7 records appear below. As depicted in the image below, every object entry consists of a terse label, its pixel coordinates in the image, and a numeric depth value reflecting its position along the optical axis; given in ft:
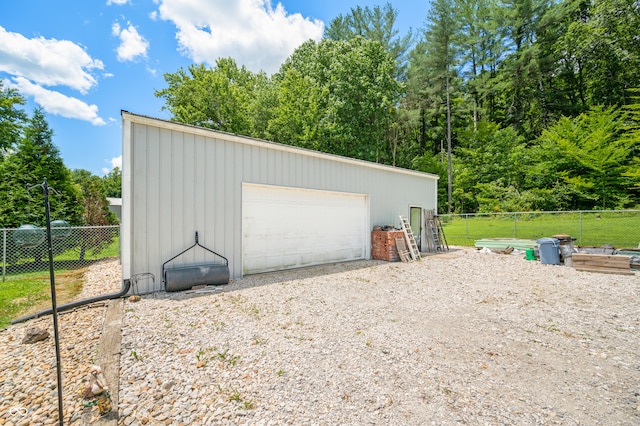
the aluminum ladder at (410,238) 30.38
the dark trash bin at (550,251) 27.96
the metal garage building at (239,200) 16.48
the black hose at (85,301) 12.45
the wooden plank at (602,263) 23.48
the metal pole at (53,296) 5.95
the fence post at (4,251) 20.35
